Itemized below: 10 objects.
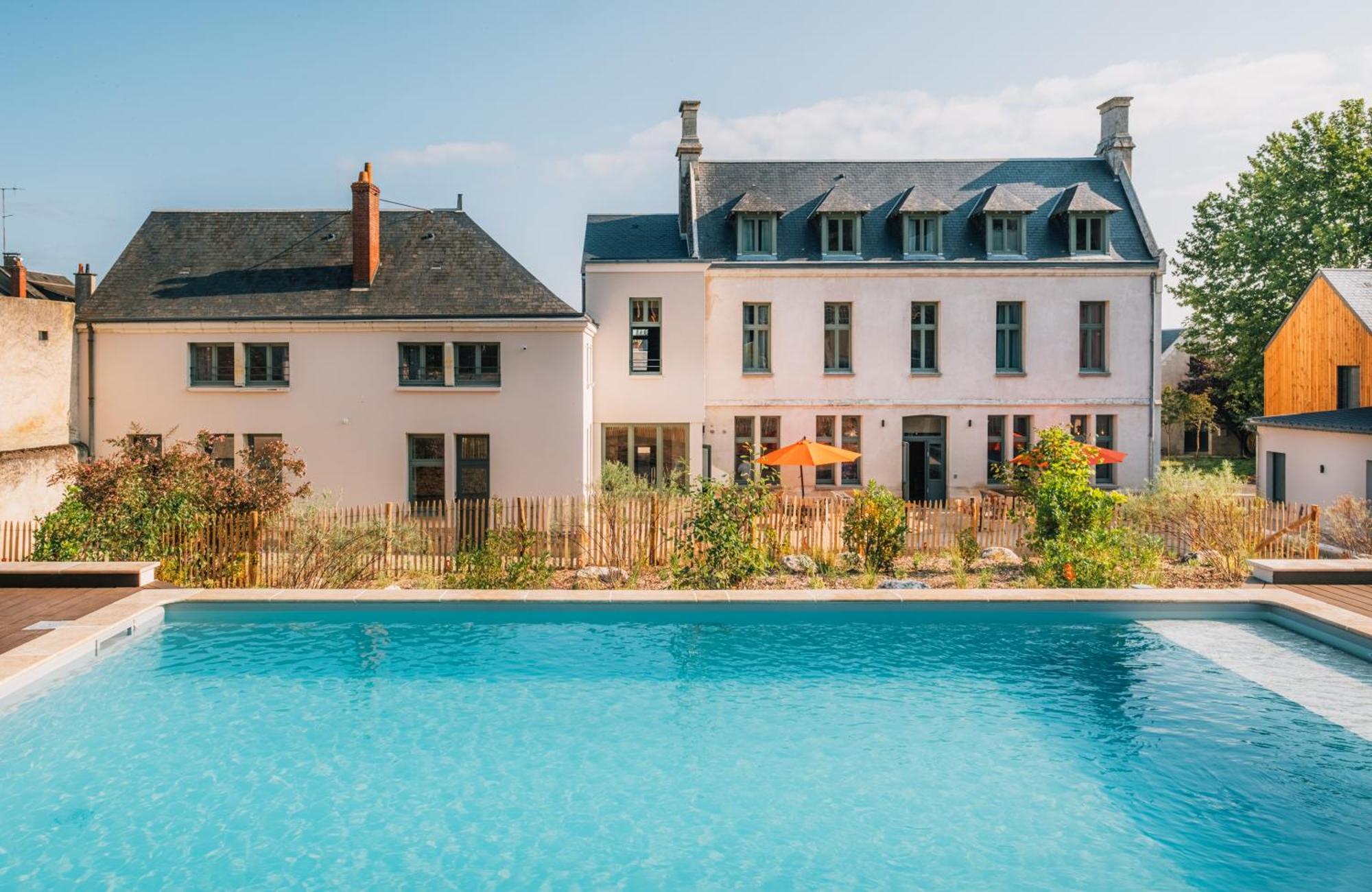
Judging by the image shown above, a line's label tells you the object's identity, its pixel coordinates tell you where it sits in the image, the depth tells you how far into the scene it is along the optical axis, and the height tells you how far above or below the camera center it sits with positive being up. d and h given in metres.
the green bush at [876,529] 14.89 -1.15
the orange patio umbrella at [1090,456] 14.18 +0.02
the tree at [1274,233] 32.78 +8.17
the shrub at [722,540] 13.19 -1.17
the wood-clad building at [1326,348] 24.97 +3.10
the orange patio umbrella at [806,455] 19.91 +0.05
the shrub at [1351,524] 15.82 -1.17
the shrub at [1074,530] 13.14 -1.07
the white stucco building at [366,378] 21.22 +1.84
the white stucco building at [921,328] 25.03 +3.50
